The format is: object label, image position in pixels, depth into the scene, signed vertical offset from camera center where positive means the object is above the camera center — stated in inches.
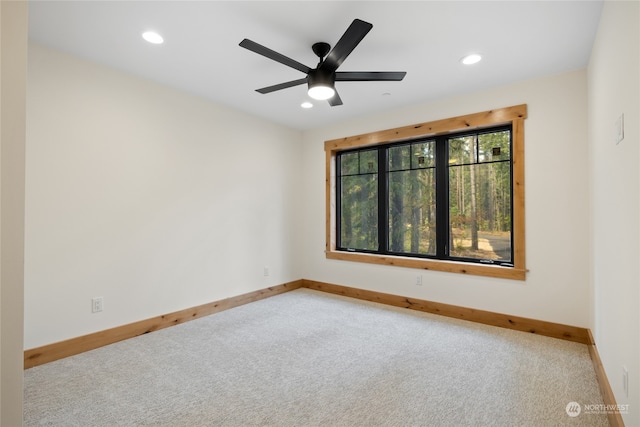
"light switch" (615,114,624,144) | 64.0 +17.6
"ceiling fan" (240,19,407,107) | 83.7 +43.7
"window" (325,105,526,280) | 138.8 +9.9
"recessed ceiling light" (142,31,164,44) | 96.1 +55.7
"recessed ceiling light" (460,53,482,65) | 108.8 +54.4
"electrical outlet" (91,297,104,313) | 113.8 -31.5
